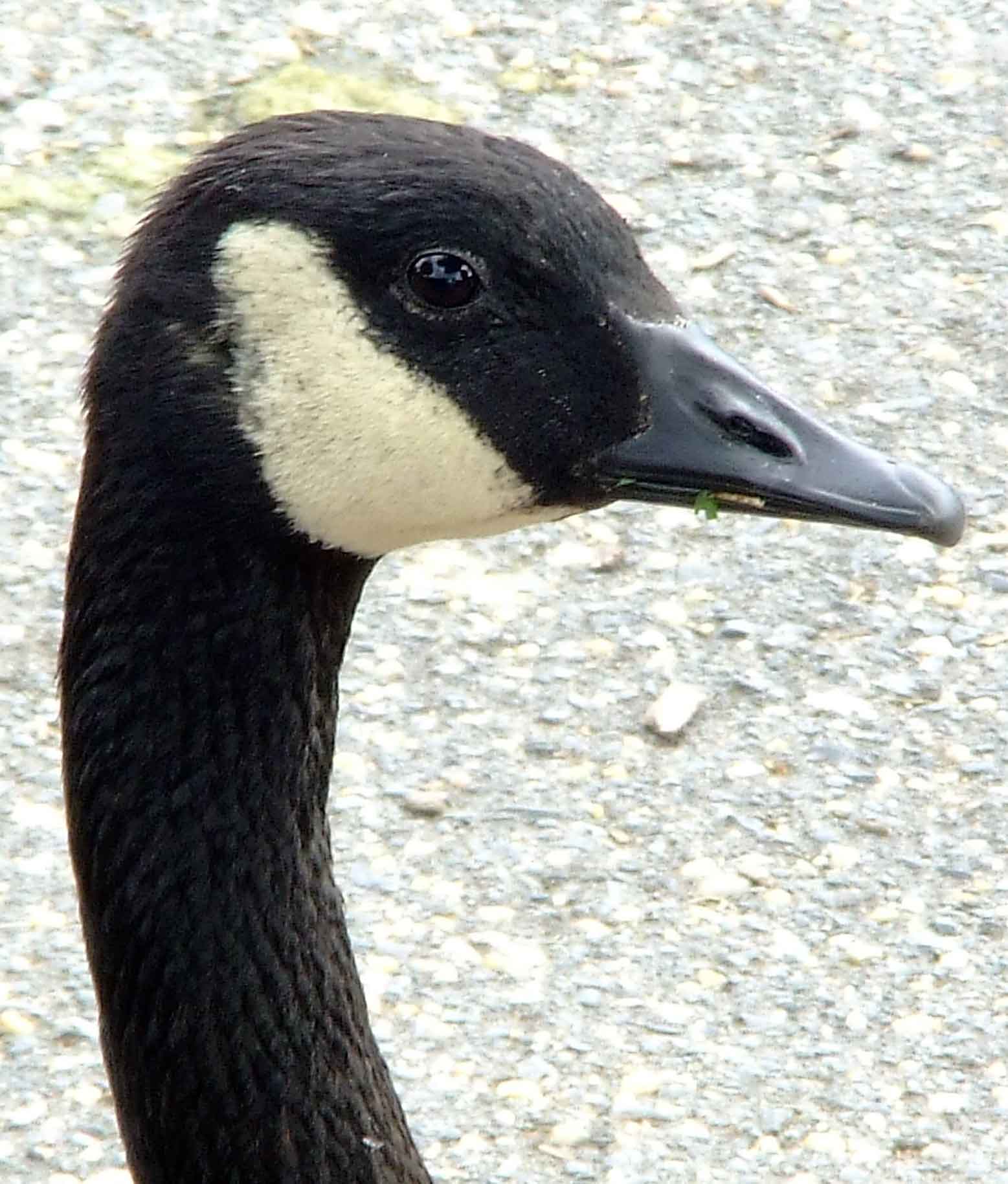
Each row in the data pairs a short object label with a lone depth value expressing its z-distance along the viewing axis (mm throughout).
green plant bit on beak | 4578
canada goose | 4262
